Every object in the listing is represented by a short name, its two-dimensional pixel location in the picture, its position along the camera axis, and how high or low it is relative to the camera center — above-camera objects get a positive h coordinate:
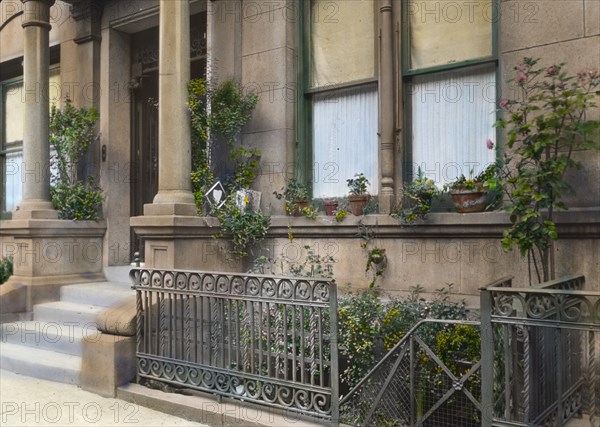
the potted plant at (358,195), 6.20 +0.24
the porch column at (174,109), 6.57 +1.31
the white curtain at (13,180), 11.17 +0.82
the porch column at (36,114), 8.43 +1.62
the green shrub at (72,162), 8.64 +0.94
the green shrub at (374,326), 4.84 -0.96
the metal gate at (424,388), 4.45 -1.40
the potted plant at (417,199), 5.64 +0.18
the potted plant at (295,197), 6.73 +0.25
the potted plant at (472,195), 5.46 +0.21
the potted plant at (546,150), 4.48 +0.54
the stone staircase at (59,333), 6.30 -1.41
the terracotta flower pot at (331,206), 6.45 +0.13
